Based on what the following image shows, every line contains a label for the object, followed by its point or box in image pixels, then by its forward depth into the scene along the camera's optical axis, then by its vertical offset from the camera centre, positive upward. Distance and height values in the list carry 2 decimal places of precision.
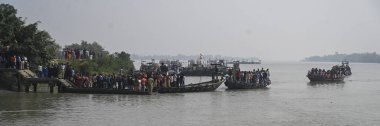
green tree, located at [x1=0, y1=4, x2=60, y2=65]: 36.72 +2.36
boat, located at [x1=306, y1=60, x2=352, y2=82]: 60.62 -0.97
